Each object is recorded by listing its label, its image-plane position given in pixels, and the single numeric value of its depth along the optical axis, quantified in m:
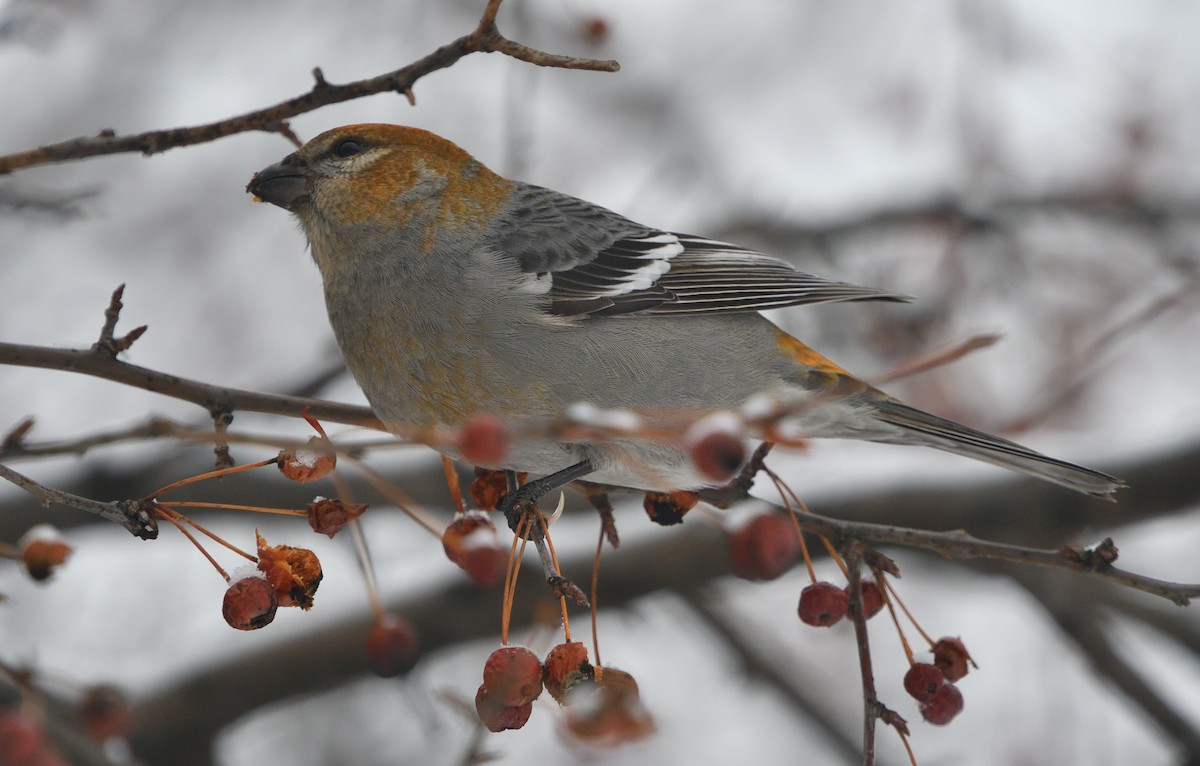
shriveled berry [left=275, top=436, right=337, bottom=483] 4.10
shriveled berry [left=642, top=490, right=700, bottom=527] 5.48
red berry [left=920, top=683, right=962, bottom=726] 4.72
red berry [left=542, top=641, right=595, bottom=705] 4.10
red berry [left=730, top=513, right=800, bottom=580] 4.53
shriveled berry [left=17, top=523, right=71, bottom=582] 3.56
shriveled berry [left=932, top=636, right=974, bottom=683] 4.74
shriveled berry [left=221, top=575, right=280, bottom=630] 3.94
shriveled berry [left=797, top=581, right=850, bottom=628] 4.76
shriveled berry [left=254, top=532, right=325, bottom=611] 4.11
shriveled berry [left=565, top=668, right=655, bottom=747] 3.73
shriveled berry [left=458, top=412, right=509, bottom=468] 3.13
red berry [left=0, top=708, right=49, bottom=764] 3.68
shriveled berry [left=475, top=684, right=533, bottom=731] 3.94
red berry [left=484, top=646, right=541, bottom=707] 3.92
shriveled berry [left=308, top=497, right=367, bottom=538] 4.28
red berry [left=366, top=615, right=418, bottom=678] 5.11
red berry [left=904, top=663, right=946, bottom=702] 4.66
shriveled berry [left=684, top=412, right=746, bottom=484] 3.26
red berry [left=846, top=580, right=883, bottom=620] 5.00
